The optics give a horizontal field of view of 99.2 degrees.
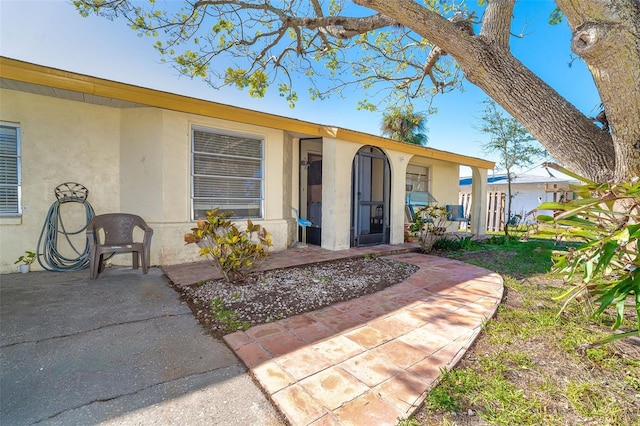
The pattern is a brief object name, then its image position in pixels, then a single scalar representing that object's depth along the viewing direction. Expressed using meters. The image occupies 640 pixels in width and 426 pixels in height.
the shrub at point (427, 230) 6.89
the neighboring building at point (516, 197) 13.09
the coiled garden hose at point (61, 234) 4.57
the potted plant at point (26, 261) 4.46
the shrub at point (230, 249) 3.88
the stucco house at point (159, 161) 4.38
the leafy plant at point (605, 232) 1.67
